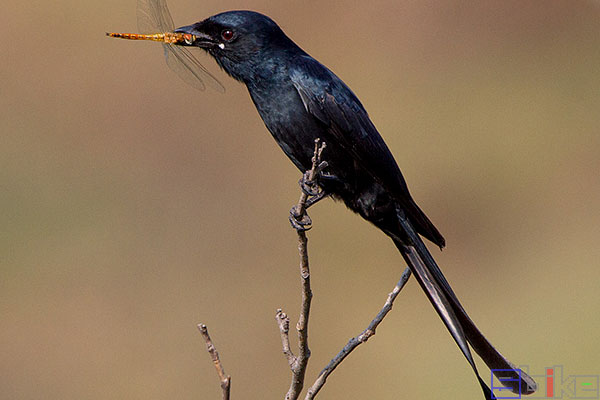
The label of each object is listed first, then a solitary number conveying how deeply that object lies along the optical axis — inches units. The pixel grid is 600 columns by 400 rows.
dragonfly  288.7
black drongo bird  281.7
